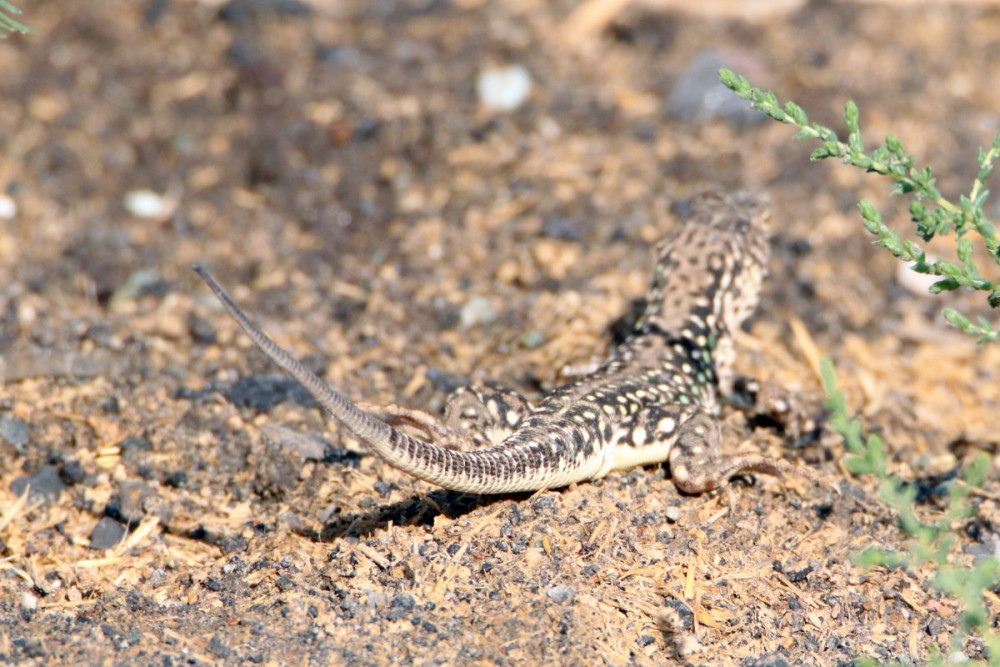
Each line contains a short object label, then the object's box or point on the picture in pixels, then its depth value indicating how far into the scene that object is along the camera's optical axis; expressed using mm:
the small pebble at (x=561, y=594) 8172
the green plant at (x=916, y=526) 5914
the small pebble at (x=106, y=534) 9445
